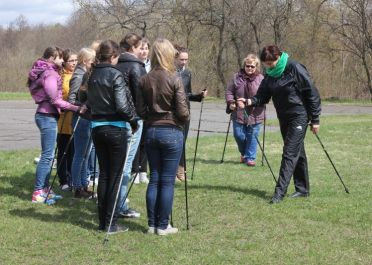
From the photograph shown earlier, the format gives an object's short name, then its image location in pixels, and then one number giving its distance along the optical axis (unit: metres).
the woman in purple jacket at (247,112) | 10.05
